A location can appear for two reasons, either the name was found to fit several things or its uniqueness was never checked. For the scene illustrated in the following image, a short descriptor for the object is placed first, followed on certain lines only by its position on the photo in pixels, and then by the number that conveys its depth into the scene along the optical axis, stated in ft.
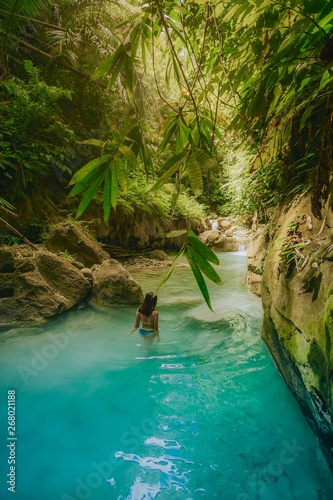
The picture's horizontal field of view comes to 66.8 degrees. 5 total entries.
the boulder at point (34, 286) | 15.05
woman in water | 13.52
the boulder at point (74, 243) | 22.19
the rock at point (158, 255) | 38.10
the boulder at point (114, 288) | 18.70
